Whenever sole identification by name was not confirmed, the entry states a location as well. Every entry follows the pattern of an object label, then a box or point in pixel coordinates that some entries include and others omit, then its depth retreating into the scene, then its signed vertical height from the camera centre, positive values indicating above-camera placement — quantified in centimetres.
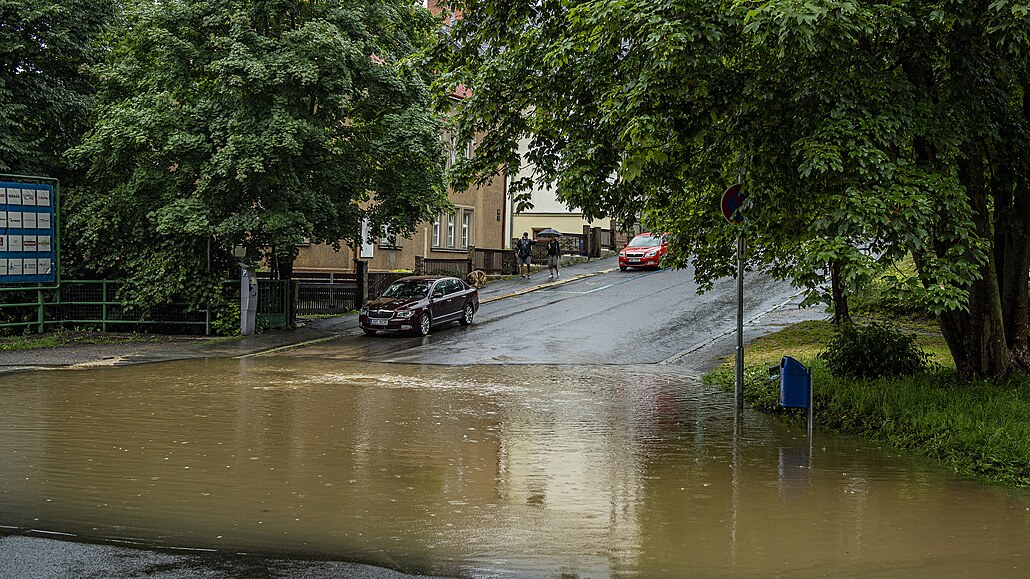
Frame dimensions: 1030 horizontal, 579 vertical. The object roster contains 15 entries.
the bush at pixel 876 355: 1366 -118
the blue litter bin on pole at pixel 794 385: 1144 -134
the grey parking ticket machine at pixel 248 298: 2478 -84
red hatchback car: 4259 +73
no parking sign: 1270 +88
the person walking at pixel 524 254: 4016 +59
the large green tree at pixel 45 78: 2348 +472
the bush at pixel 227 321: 2484 -143
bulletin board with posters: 2266 +72
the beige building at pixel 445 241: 3669 +124
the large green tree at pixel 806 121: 945 +168
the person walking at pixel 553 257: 4022 +48
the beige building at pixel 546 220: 6150 +309
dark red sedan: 2508 -103
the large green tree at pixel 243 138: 2250 +302
